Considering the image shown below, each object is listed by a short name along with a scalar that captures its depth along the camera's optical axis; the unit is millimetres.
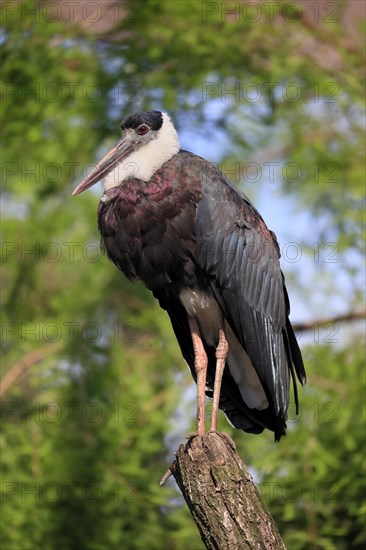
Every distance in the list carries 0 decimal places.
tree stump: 9391
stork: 11539
